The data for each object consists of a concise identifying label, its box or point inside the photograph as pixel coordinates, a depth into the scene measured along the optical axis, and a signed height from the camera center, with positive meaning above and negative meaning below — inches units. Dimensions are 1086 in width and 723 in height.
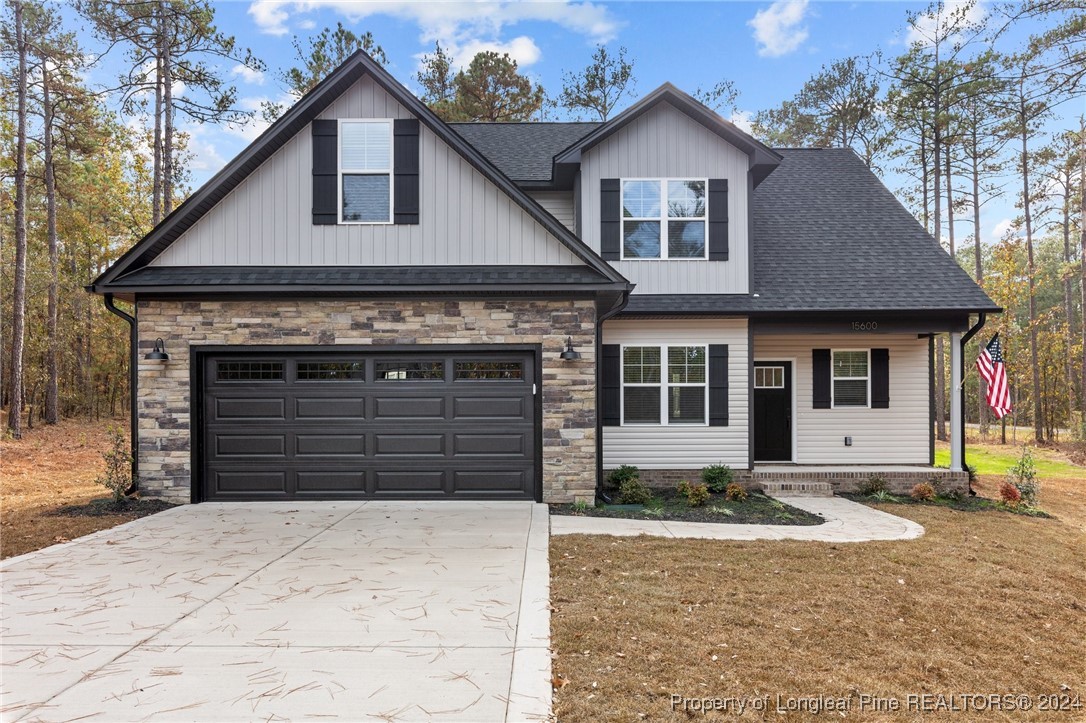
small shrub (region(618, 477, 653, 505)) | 328.8 -69.4
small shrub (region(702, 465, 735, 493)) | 351.6 -64.9
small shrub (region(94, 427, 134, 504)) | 311.3 -55.5
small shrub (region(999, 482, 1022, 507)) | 337.4 -72.8
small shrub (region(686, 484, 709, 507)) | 322.5 -69.5
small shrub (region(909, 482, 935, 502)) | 350.9 -74.0
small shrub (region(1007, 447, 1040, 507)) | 341.1 -65.8
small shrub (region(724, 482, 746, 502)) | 335.0 -70.9
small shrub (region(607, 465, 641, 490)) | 346.3 -62.4
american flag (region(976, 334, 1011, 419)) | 355.9 -3.5
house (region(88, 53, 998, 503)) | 316.5 +26.2
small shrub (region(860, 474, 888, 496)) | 363.6 -72.2
